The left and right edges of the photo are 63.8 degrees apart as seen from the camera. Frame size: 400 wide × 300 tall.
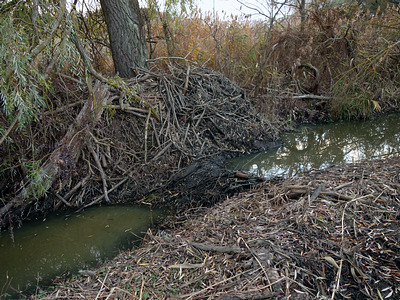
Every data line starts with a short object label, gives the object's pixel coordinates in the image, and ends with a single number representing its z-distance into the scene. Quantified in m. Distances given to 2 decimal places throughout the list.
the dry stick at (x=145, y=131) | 4.79
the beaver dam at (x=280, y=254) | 2.01
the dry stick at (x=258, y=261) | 2.01
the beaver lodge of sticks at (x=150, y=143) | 4.13
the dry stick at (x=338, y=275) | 1.96
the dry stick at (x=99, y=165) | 4.33
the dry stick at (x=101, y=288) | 2.15
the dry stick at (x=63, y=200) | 4.06
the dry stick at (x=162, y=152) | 4.79
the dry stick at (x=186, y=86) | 5.99
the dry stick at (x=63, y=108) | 4.23
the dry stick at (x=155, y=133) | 5.00
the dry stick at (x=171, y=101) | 5.48
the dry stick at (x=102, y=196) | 4.10
